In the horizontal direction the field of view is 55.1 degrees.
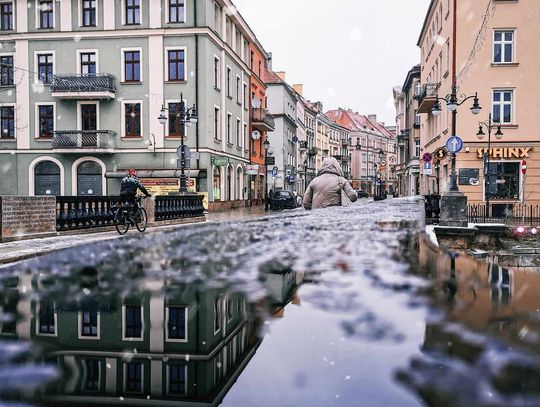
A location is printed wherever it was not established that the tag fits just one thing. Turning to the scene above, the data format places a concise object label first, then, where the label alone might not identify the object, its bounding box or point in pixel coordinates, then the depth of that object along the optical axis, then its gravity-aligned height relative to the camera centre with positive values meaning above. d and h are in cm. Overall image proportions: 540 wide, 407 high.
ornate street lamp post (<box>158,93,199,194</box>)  2538 +216
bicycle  1571 -81
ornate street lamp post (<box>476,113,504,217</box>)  2556 +271
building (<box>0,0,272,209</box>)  3381 +658
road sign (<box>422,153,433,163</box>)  2588 +166
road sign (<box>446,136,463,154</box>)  1769 +160
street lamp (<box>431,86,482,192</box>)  1634 +296
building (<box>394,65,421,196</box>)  5869 +693
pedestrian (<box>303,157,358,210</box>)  858 +5
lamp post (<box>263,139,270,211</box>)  5252 +133
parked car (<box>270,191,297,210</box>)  3641 -71
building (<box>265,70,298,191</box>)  6162 +847
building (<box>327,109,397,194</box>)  11731 +1013
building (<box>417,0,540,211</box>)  2698 +524
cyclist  1573 +4
